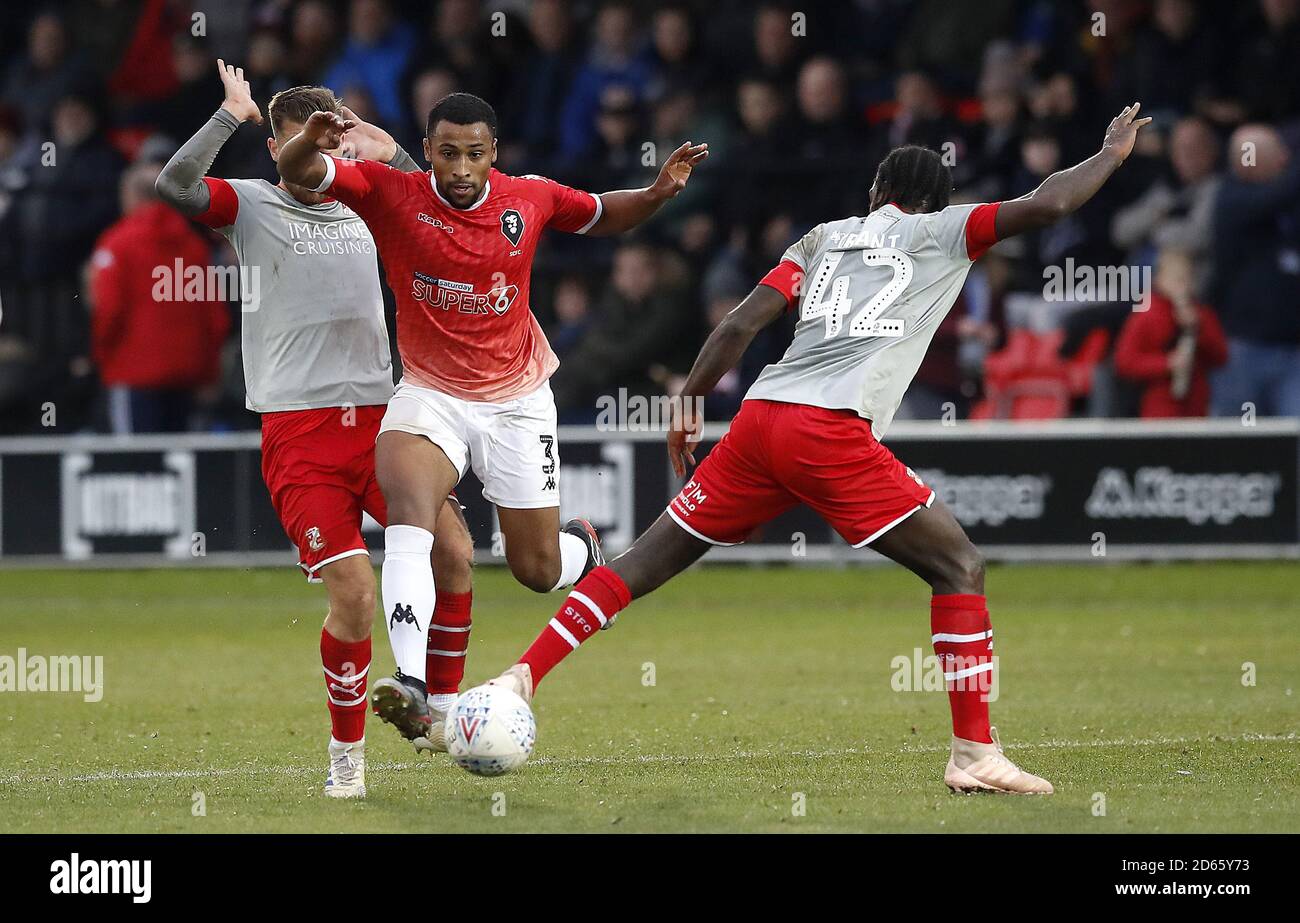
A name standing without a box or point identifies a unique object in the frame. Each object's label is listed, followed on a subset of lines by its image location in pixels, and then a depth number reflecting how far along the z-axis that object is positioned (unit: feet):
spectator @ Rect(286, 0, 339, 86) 58.23
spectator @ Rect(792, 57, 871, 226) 50.90
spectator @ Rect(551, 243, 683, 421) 50.14
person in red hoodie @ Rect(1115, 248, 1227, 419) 48.49
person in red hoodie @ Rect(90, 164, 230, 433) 50.47
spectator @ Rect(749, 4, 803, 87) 54.85
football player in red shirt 21.86
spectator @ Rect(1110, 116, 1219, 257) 49.29
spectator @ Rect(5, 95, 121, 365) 53.42
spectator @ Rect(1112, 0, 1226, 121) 53.72
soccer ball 20.06
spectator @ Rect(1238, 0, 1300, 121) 52.08
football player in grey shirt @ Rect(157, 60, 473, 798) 22.12
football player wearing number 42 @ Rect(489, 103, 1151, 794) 21.36
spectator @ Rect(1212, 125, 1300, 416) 48.49
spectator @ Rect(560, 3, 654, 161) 56.90
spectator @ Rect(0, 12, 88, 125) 59.88
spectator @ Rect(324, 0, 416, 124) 57.62
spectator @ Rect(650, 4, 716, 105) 55.57
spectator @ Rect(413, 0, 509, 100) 57.06
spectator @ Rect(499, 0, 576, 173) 56.75
